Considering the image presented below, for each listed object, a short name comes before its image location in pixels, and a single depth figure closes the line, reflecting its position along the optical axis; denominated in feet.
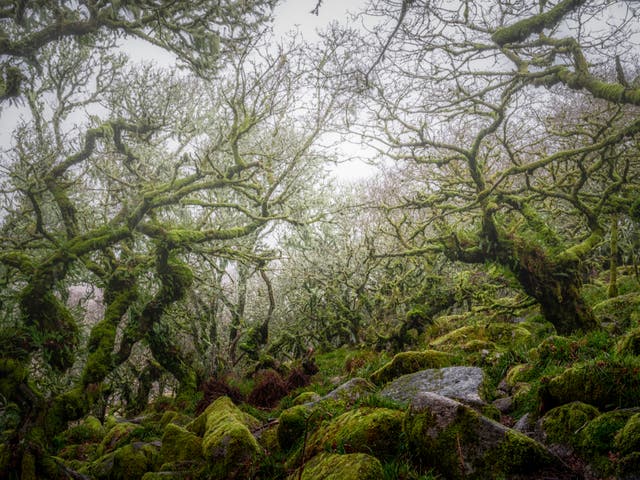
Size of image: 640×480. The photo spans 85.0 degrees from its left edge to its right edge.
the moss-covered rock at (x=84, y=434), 43.39
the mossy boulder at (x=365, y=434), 12.71
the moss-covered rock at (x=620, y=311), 26.61
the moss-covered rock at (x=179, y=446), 18.69
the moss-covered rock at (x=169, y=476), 16.74
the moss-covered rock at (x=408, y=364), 23.09
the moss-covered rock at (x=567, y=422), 11.10
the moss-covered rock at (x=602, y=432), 9.98
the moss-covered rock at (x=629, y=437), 8.99
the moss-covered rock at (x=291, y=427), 16.71
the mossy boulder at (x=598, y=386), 12.30
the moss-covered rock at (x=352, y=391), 18.92
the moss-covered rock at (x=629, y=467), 8.57
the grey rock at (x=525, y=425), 13.12
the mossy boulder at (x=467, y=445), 9.98
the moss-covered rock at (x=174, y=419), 29.81
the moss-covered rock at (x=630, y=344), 16.17
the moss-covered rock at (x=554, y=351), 19.64
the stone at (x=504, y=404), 16.46
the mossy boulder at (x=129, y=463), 20.34
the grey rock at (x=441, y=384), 17.13
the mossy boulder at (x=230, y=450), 15.71
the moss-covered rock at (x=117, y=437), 30.92
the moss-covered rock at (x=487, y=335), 30.81
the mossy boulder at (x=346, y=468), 10.30
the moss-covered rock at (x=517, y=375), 18.84
